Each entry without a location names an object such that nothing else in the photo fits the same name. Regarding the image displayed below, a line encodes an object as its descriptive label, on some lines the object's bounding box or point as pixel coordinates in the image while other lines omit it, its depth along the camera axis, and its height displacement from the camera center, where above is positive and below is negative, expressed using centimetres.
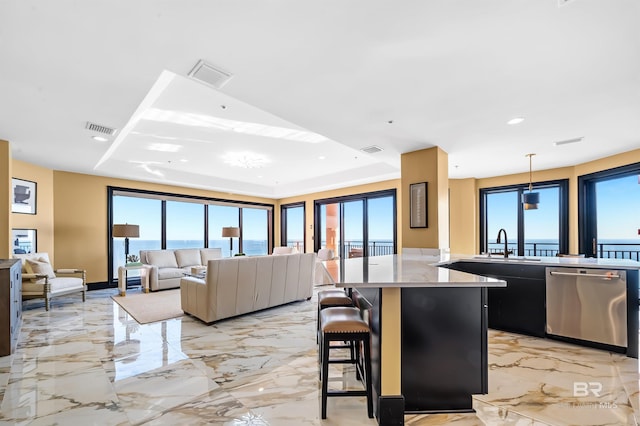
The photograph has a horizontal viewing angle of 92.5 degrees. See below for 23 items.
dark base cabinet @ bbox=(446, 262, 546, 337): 349 -90
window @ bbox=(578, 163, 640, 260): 511 +11
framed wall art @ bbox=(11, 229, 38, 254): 542 -31
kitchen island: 198 -79
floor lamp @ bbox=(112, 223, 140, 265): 627 -16
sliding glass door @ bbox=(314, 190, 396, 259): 789 -7
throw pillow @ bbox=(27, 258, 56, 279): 487 -69
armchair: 465 -92
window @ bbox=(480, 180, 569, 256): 614 +3
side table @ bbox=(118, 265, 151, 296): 597 -108
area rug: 445 -137
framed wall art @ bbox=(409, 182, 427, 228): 466 +25
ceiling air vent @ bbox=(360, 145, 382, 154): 465 +112
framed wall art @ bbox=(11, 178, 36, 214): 530 +50
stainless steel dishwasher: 306 -88
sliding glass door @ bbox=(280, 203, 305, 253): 1018 -13
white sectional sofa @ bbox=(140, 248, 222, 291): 649 -95
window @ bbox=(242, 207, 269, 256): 1008 -33
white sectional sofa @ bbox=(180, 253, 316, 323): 401 -92
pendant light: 486 +33
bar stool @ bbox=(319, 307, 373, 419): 200 -76
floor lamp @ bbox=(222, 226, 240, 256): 812 -25
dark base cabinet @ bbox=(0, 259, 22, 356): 301 -85
